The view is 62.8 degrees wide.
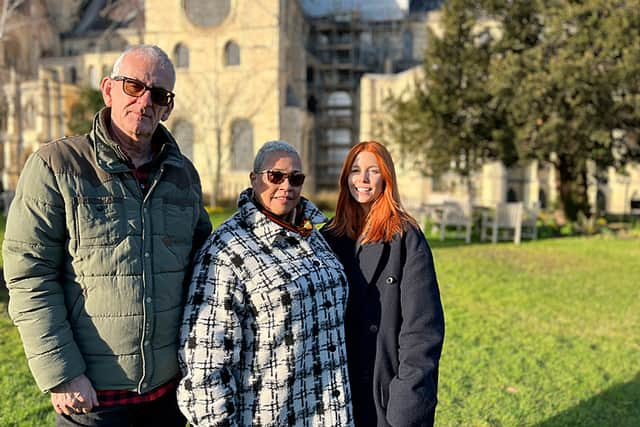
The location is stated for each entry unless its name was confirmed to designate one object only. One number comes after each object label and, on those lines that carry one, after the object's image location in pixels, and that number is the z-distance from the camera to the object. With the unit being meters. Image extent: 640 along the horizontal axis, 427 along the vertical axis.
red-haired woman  2.43
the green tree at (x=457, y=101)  18.55
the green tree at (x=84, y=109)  30.48
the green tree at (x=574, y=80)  15.84
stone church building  31.22
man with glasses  2.04
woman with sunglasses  2.16
